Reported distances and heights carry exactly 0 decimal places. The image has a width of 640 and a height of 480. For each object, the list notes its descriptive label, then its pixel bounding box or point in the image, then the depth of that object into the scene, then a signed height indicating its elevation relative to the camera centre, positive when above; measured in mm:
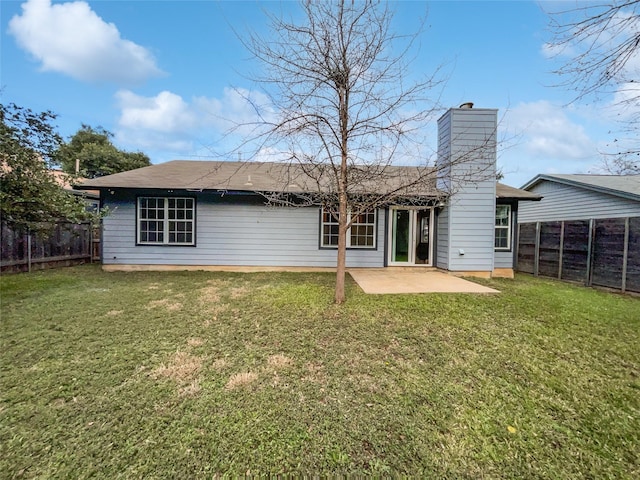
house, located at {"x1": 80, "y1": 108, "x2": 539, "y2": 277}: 8281 +52
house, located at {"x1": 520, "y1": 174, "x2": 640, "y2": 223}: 9008 +1316
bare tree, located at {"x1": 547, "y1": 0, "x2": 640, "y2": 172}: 3244 +2157
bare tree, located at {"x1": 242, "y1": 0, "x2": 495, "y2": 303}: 4645 +2274
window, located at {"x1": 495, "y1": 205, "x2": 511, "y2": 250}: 9133 +203
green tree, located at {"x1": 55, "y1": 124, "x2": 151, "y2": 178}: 23281 +6031
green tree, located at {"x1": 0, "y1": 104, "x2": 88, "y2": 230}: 5184 +980
